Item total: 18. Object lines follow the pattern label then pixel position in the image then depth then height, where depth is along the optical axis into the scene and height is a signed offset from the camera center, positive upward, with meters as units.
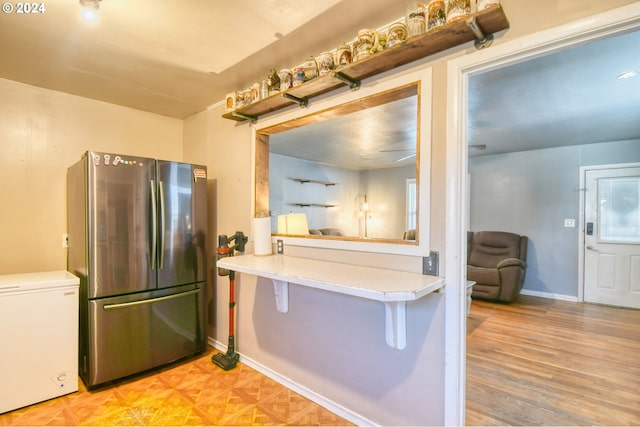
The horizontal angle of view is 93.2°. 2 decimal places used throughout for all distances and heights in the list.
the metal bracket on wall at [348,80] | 1.73 +0.77
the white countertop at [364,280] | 1.28 -0.34
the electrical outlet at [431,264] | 1.54 -0.28
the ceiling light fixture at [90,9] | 1.51 +1.03
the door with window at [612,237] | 4.43 -0.42
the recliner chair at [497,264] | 4.54 -0.88
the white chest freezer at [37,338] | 1.94 -0.86
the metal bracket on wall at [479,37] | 1.29 +0.78
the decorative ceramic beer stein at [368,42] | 1.61 +0.89
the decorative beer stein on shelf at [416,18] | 1.41 +0.90
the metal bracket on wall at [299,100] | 2.07 +0.77
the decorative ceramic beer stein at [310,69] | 1.90 +0.89
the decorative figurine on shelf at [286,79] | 2.02 +0.88
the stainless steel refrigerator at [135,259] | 2.16 -0.38
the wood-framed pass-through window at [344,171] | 2.67 +0.66
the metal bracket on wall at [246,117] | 2.49 +0.77
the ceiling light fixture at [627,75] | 2.39 +1.08
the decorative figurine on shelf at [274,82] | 2.15 +0.91
